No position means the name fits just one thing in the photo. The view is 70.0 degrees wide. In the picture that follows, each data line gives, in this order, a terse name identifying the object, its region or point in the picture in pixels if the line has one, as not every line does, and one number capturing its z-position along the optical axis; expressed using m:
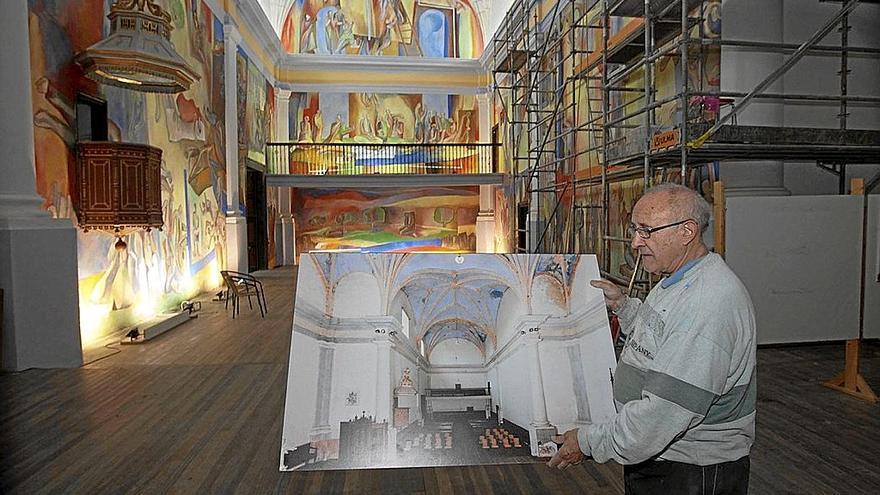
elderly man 1.98
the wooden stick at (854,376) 5.43
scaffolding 6.04
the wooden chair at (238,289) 10.48
